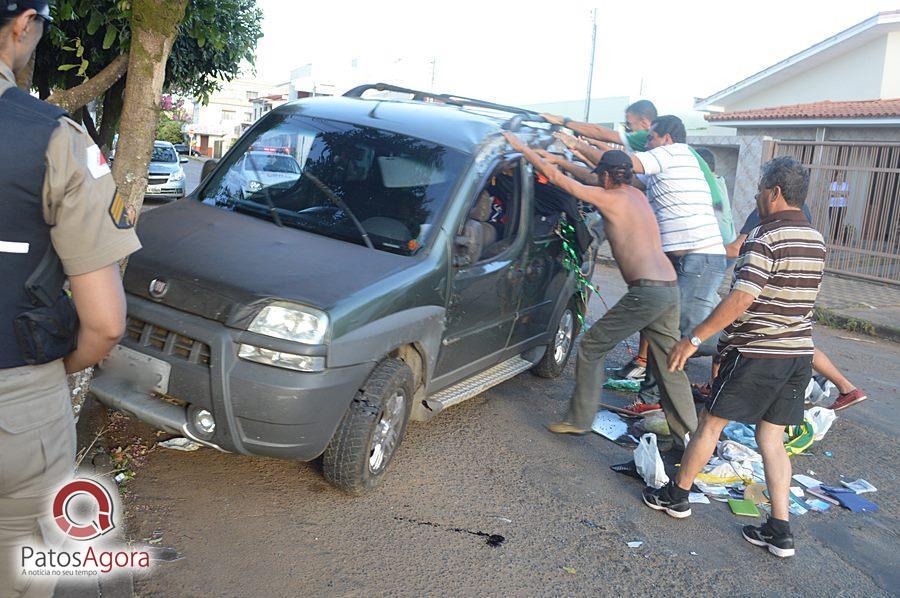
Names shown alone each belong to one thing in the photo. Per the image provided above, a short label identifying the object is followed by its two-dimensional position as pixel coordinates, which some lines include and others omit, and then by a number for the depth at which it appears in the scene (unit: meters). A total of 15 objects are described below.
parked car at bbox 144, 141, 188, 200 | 19.77
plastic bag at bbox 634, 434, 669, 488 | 4.62
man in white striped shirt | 6.02
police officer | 1.74
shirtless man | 5.09
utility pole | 33.97
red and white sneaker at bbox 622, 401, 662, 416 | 5.98
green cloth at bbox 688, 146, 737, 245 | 6.50
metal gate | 14.90
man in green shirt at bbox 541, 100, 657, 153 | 6.80
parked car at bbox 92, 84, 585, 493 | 3.60
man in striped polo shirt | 4.08
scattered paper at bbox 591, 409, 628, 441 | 5.62
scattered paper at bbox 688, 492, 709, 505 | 4.74
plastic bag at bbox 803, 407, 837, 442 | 5.68
